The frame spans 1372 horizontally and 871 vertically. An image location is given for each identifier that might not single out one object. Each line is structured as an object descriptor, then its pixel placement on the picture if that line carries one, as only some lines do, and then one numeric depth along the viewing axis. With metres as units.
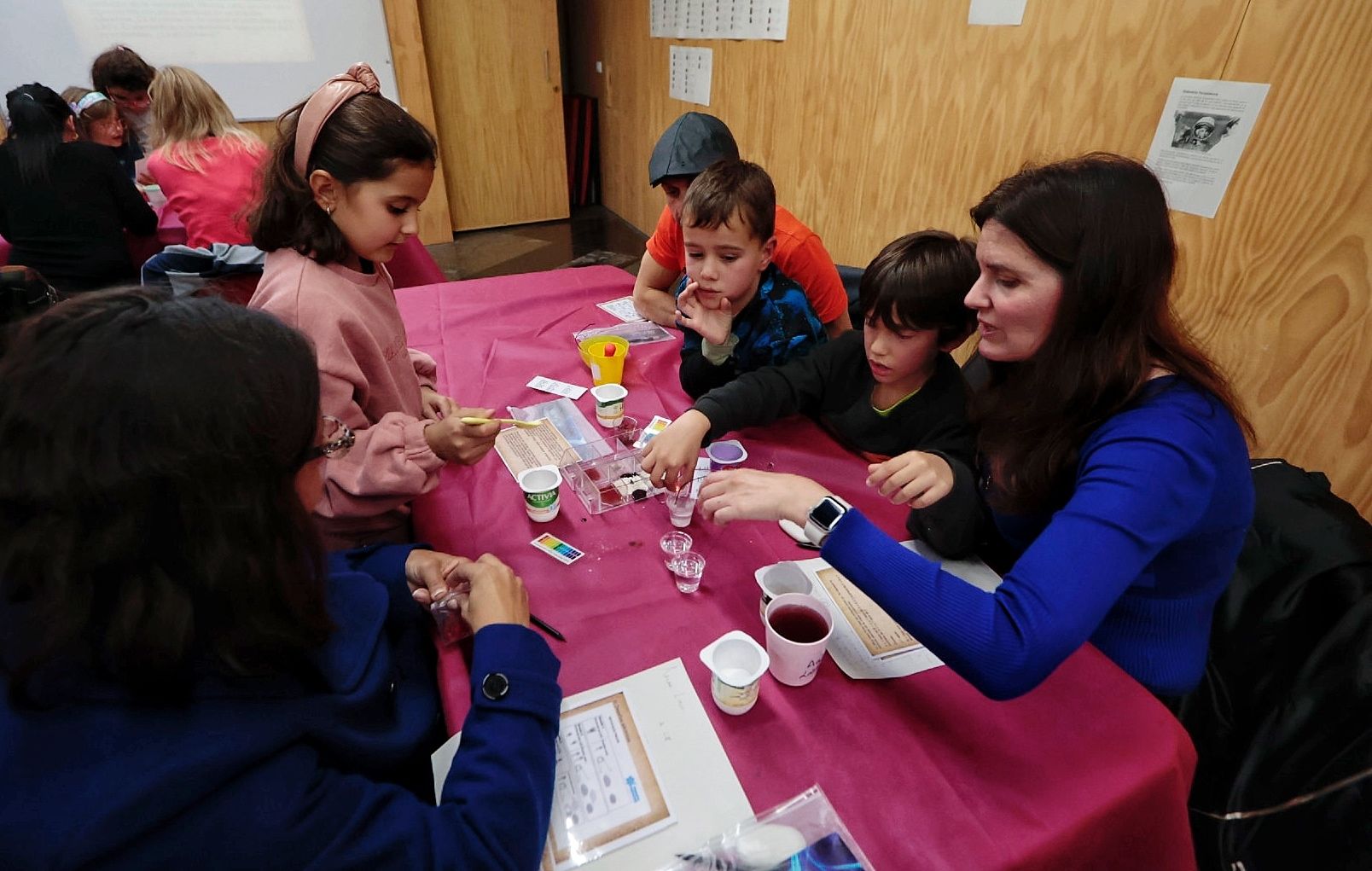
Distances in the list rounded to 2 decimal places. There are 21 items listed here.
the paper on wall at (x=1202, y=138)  1.63
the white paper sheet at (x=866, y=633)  0.95
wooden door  5.27
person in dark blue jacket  0.55
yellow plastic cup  1.73
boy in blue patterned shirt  1.66
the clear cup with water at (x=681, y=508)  1.26
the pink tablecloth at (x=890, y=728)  0.77
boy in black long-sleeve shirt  1.34
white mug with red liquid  0.88
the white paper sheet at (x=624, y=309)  2.24
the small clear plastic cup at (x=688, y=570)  1.09
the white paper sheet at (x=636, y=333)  2.06
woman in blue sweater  0.82
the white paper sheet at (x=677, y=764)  0.73
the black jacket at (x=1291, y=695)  0.99
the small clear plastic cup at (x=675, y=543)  1.16
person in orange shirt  2.02
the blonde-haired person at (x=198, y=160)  2.81
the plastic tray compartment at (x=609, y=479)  1.31
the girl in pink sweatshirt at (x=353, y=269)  1.23
